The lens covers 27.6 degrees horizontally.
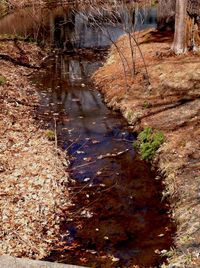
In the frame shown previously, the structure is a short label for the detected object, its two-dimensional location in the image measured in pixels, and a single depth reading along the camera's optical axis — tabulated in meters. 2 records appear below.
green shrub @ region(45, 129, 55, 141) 14.45
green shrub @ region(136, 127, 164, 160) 12.90
